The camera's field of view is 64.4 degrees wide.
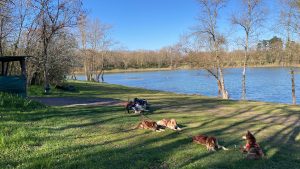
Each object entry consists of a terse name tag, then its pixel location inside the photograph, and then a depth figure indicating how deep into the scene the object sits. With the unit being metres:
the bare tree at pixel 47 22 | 14.95
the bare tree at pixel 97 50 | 36.47
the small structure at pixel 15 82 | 9.70
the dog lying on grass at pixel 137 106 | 7.67
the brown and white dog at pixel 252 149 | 4.19
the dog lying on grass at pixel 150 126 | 5.53
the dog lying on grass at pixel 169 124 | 5.67
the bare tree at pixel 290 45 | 15.82
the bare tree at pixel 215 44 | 18.76
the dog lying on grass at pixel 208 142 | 4.46
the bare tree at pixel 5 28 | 15.10
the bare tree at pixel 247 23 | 17.74
